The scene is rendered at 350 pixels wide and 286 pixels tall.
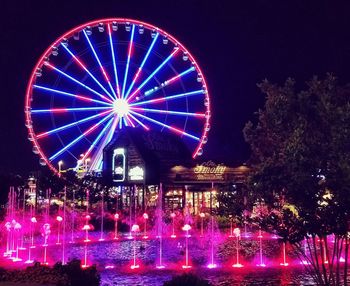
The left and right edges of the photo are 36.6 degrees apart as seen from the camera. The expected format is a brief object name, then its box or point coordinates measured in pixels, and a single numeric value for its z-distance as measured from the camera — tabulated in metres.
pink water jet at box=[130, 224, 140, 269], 16.90
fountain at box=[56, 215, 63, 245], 27.33
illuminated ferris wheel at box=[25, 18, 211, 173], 38.88
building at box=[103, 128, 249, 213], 49.62
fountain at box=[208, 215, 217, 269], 16.92
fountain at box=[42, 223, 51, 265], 20.16
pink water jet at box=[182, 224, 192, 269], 16.81
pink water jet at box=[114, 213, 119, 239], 31.84
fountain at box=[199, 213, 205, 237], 34.56
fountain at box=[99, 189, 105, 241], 28.65
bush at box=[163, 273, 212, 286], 8.86
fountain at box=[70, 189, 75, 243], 28.83
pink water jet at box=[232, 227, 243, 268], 16.82
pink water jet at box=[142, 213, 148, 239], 33.58
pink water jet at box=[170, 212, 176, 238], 32.71
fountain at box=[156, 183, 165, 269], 23.31
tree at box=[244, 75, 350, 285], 7.42
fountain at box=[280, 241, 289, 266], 17.14
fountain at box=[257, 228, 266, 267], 17.19
